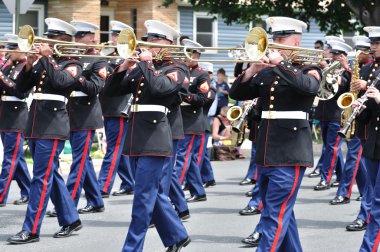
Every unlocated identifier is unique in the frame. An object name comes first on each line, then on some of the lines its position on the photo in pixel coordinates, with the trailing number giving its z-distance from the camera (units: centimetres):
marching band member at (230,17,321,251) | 770
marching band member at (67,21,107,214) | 1071
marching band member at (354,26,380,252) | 820
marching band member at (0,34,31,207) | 1154
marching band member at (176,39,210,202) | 1201
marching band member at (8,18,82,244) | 936
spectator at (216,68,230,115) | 2055
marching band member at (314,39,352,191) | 1327
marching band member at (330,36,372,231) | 1173
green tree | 2244
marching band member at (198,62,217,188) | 1244
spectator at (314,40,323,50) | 1802
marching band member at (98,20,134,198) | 1253
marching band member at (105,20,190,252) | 819
